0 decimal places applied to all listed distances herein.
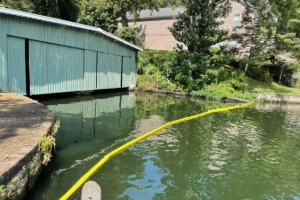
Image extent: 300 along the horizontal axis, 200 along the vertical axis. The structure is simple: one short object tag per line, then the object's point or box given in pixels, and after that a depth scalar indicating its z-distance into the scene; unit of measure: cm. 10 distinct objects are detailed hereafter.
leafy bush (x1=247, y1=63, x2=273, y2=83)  2345
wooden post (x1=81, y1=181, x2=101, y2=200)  235
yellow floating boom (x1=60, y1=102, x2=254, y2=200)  361
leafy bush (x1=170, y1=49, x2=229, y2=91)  1767
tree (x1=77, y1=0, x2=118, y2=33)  2583
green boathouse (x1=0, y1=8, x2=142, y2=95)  961
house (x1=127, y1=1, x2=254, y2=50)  2734
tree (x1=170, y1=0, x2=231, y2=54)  1778
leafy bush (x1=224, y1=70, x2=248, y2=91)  1788
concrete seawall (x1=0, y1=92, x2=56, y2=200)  285
